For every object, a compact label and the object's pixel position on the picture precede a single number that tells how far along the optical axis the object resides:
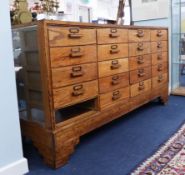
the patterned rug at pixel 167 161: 1.41
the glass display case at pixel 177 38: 3.06
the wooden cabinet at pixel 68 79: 1.41
